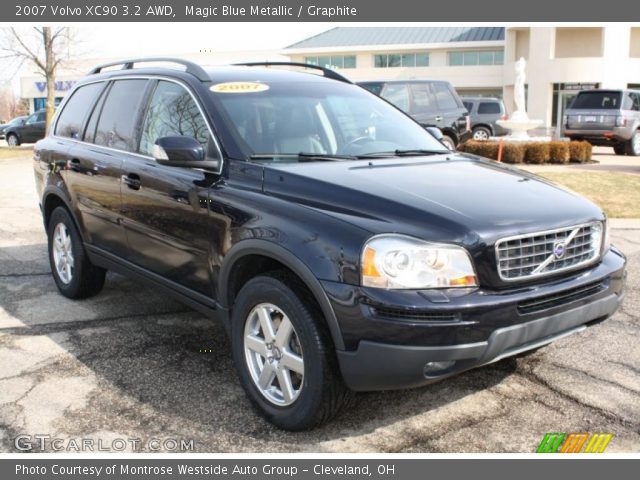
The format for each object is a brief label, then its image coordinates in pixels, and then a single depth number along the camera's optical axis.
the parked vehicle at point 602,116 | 19.77
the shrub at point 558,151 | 17.25
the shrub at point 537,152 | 17.00
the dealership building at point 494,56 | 40.09
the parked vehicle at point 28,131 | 30.47
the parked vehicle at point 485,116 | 25.20
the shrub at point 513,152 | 17.06
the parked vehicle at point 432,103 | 16.92
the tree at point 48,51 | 27.64
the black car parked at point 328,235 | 2.97
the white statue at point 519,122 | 20.24
